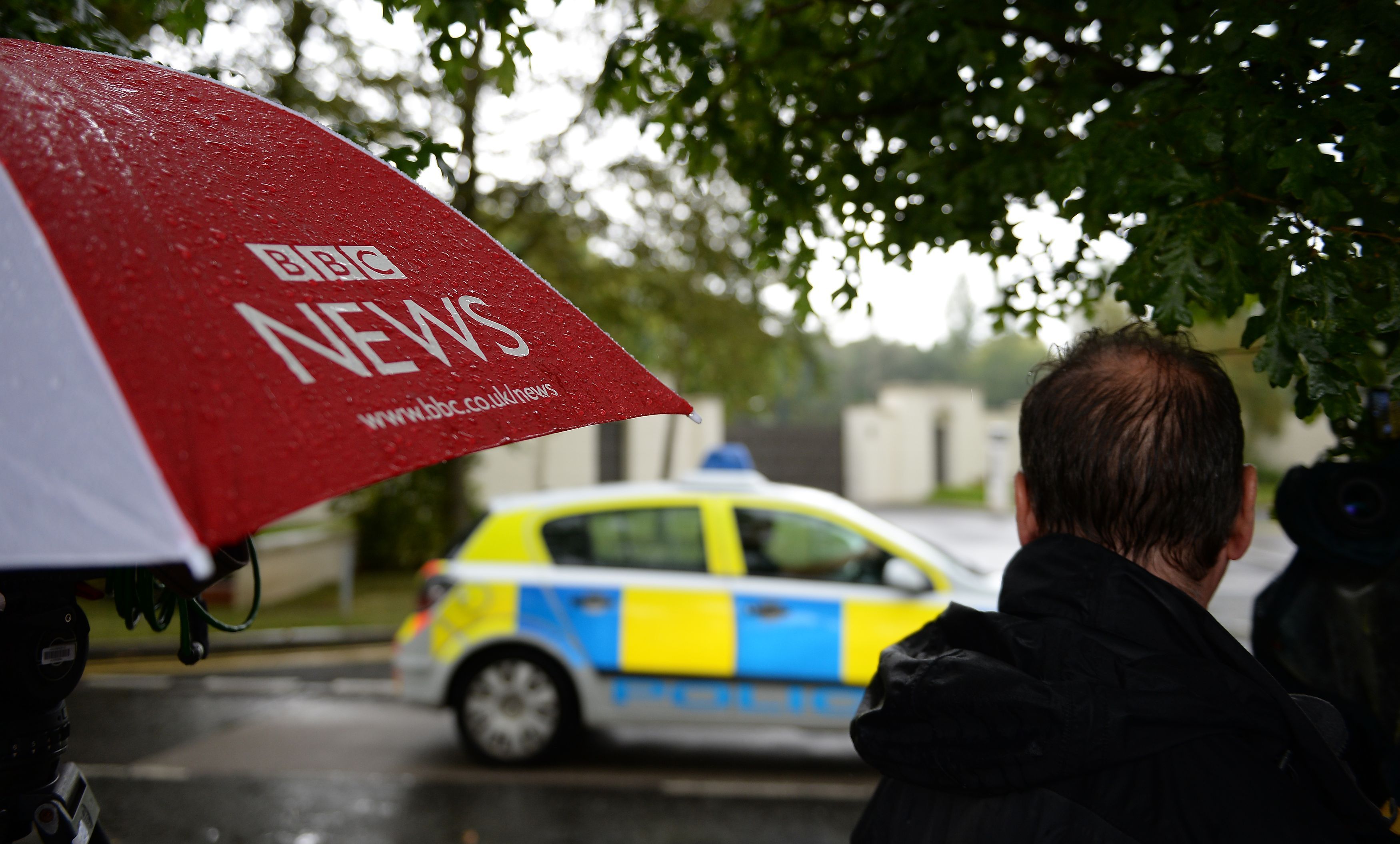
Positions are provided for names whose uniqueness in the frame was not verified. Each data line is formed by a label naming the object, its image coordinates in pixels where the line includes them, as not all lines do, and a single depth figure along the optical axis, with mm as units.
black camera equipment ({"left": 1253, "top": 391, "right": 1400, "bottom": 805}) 1791
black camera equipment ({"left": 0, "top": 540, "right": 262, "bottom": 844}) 1465
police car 5340
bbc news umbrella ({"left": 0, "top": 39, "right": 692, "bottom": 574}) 828
